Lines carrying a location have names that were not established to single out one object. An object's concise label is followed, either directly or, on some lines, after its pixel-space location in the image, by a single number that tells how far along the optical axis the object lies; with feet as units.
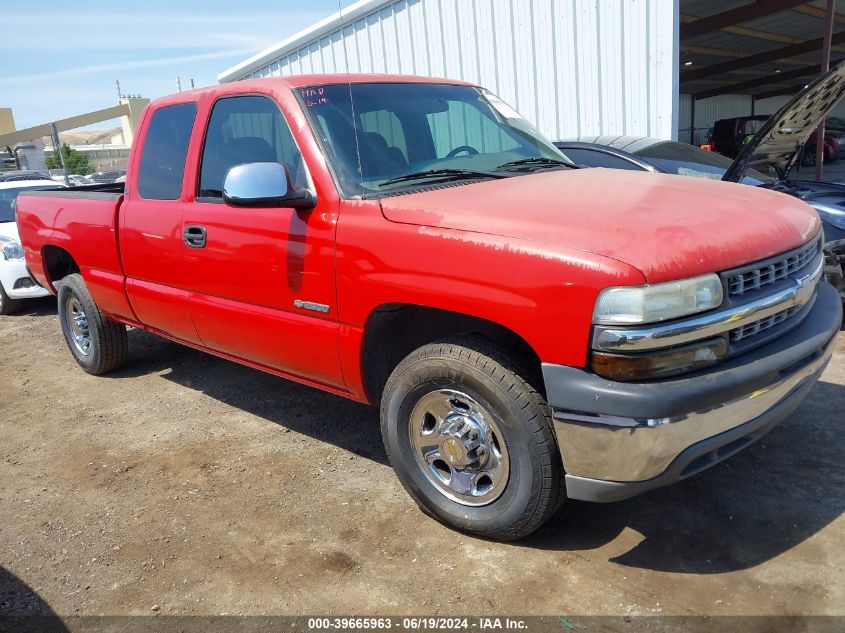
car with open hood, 16.49
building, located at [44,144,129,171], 257.01
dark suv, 60.64
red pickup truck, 7.45
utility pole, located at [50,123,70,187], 43.70
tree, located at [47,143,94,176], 175.30
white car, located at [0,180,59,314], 25.63
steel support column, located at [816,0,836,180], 29.04
